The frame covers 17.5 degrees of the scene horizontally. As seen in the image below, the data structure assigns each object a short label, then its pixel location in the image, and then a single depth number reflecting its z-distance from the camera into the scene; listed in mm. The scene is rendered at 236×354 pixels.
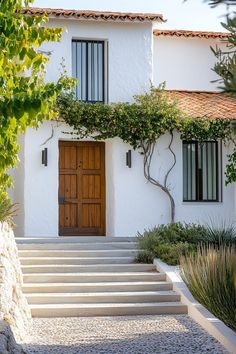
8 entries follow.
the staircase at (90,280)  12469
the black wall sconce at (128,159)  18156
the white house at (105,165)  17844
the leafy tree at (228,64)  4234
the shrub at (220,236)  15414
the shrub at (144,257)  15141
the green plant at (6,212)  13101
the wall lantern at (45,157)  17750
